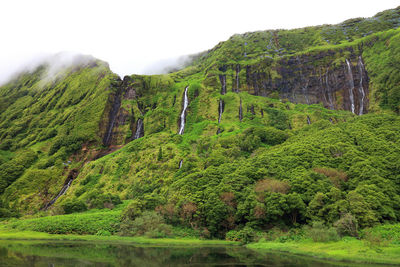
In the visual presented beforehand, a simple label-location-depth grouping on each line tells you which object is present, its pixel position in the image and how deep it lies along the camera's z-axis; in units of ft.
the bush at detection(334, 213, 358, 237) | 129.29
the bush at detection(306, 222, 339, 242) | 126.41
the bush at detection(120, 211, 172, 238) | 163.22
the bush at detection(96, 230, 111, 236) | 171.83
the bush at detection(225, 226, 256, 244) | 148.77
